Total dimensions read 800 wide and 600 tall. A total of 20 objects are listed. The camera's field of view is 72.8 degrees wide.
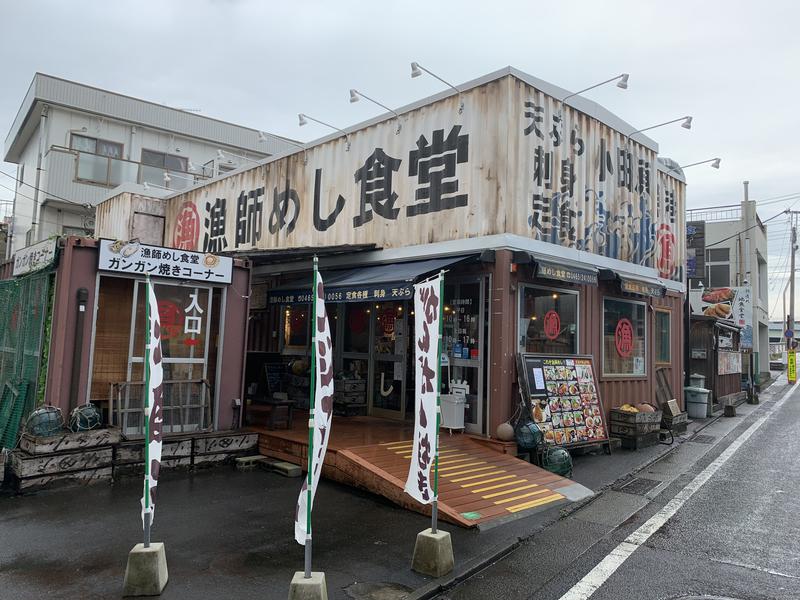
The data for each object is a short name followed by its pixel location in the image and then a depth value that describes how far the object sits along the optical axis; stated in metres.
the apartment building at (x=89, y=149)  21.11
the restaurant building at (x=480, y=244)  9.40
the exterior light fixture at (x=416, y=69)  9.09
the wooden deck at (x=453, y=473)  6.73
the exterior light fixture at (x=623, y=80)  9.45
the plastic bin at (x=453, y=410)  9.36
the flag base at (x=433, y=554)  4.90
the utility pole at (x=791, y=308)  32.83
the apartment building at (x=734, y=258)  26.69
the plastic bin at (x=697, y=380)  16.34
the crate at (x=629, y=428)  10.78
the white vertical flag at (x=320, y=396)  4.32
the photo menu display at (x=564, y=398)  9.25
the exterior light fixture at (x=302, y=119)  11.95
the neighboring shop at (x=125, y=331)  8.07
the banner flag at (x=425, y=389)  5.39
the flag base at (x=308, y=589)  3.96
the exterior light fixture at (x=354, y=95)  10.27
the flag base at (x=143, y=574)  4.34
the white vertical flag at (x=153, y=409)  4.52
